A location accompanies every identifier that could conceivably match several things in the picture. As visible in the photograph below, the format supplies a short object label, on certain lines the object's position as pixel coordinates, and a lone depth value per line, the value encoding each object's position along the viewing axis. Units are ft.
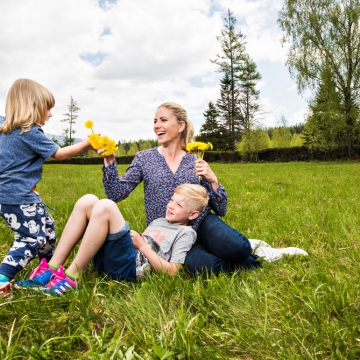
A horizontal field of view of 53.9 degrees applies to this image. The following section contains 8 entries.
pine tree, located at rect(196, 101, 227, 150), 145.69
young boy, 7.53
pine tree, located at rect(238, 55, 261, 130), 127.85
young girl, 7.66
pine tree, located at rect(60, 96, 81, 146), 166.09
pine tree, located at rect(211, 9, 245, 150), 121.80
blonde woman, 8.85
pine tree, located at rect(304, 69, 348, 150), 76.84
